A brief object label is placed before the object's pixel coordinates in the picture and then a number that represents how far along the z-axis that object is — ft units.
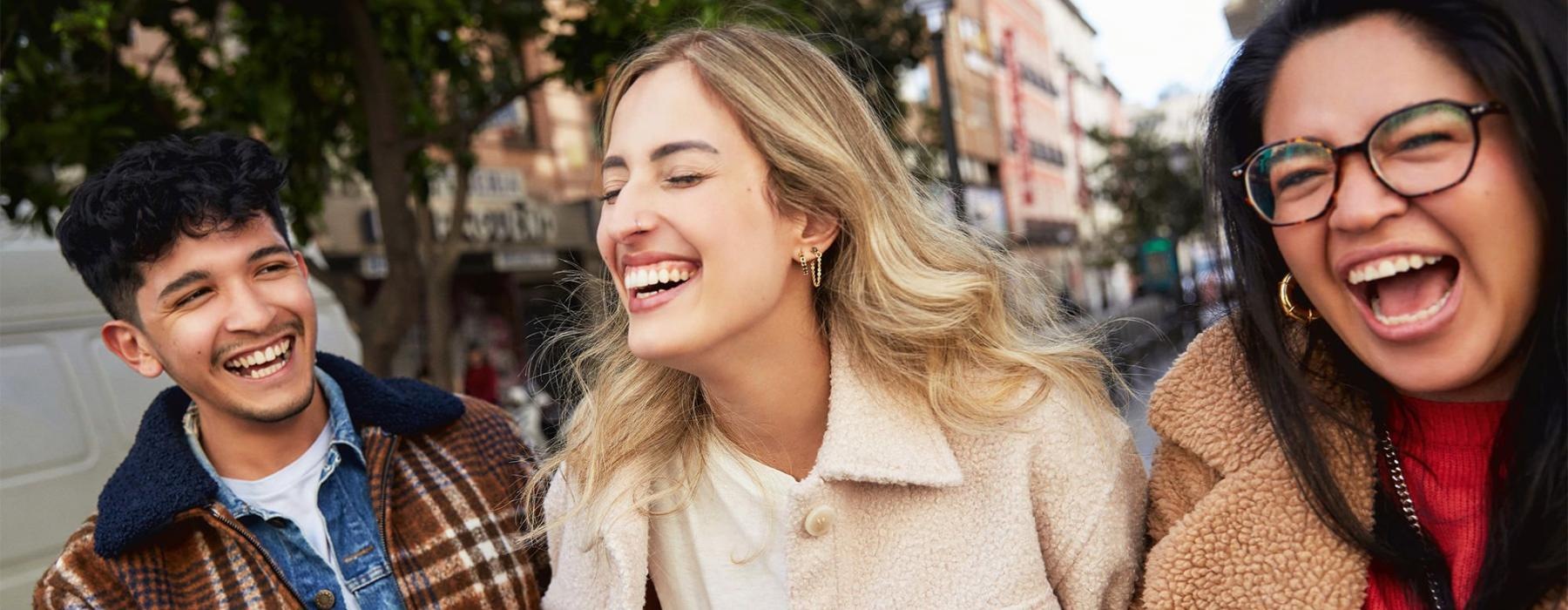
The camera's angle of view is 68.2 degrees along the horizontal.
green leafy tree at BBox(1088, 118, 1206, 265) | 83.76
